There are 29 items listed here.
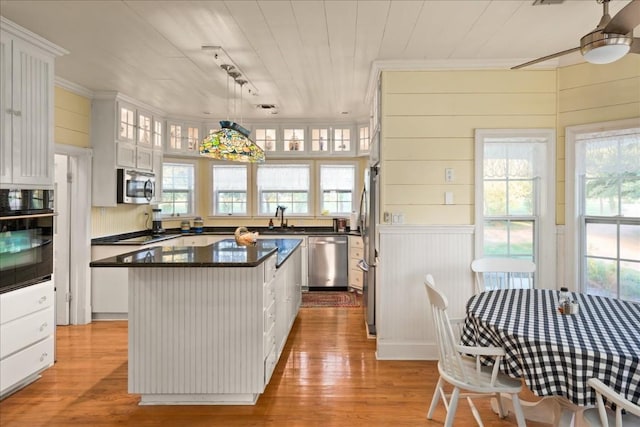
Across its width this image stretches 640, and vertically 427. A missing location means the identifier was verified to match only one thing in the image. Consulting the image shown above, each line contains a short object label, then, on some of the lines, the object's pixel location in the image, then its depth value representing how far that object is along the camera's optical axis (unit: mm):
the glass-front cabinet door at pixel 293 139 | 6250
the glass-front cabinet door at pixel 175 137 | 5788
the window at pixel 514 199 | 3566
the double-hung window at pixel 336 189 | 6527
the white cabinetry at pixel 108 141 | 4551
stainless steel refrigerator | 3846
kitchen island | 2607
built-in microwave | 4605
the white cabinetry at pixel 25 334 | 2715
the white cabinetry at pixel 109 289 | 4523
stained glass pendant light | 3123
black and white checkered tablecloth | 1600
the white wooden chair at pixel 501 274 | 3186
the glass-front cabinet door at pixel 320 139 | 6227
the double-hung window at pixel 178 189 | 6094
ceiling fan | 1770
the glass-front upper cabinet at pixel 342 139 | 6203
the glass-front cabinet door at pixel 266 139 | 6254
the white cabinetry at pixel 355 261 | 5793
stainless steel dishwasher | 6016
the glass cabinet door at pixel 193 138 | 6004
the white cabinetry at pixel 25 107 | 2771
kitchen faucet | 6396
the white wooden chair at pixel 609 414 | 1415
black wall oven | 2721
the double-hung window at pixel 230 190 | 6516
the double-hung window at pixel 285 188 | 6555
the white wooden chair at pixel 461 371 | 2012
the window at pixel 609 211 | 3127
